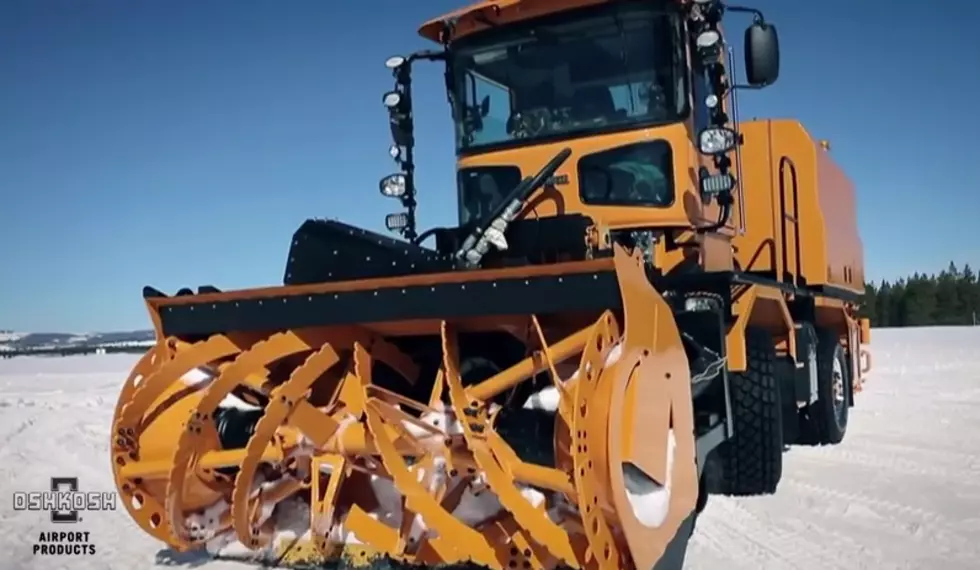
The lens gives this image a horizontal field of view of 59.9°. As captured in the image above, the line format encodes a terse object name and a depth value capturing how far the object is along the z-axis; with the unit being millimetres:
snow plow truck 3104
